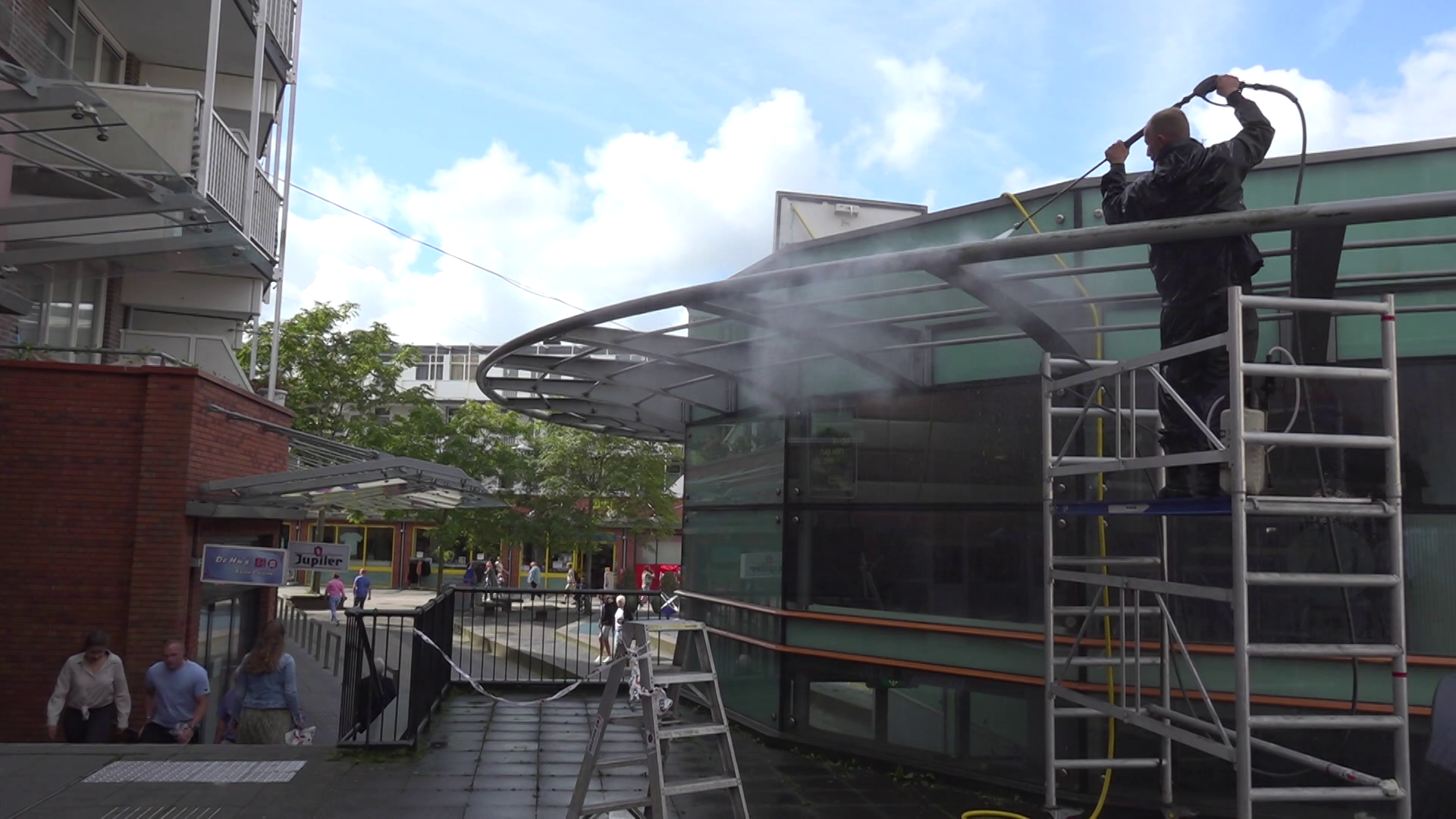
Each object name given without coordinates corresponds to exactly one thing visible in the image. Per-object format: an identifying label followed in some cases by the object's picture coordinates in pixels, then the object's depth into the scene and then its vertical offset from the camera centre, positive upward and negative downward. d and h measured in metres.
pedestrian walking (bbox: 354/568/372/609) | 25.58 -1.92
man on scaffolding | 4.64 +1.26
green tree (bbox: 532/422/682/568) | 30.84 +1.08
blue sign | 9.55 -0.53
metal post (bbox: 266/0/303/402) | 13.52 +3.83
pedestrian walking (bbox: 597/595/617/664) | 13.90 -1.44
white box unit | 9.65 +2.88
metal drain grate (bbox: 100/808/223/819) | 6.32 -1.87
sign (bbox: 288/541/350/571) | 10.43 -0.47
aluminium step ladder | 5.41 -1.12
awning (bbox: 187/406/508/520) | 9.33 +0.23
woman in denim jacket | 8.56 -1.54
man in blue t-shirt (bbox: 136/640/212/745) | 8.40 -1.56
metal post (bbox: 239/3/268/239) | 11.68 +4.56
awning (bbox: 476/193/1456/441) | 4.52 +1.29
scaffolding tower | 3.86 -0.26
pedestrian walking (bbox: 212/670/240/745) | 8.72 -1.74
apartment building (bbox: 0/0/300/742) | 9.11 +1.12
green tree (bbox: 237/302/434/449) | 25.09 +3.41
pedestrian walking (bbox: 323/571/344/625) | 25.69 -2.03
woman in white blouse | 8.23 -1.50
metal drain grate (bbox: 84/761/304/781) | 7.16 -1.86
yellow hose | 6.06 -0.56
